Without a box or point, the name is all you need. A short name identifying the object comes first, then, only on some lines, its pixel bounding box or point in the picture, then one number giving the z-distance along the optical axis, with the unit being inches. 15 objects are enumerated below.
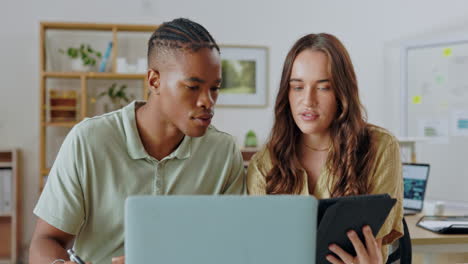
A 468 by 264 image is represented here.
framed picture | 180.2
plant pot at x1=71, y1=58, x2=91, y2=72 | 161.2
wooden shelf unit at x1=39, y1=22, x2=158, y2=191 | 158.2
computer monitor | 108.7
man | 51.9
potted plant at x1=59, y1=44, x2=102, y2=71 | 160.4
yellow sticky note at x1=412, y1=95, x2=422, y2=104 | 171.3
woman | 61.7
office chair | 74.7
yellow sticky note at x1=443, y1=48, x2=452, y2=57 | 164.9
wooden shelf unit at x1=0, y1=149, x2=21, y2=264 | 156.4
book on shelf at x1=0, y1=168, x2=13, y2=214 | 155.9
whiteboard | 163.0
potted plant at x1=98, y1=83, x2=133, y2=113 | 164.2
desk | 86.2
